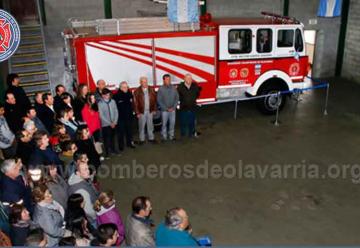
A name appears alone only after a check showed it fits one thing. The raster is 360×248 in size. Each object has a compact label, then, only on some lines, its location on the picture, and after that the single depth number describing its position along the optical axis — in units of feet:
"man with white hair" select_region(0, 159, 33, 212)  18.75
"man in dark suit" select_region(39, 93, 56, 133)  27.68
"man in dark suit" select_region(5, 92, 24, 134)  28.17
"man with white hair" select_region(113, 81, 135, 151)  31.24
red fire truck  33.27
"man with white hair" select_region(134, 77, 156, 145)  32.14
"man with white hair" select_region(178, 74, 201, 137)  33.60
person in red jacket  28.49
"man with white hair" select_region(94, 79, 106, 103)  30.14
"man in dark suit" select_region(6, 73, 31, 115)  30.14
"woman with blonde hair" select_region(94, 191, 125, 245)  17.47
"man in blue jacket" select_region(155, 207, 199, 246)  15.30
